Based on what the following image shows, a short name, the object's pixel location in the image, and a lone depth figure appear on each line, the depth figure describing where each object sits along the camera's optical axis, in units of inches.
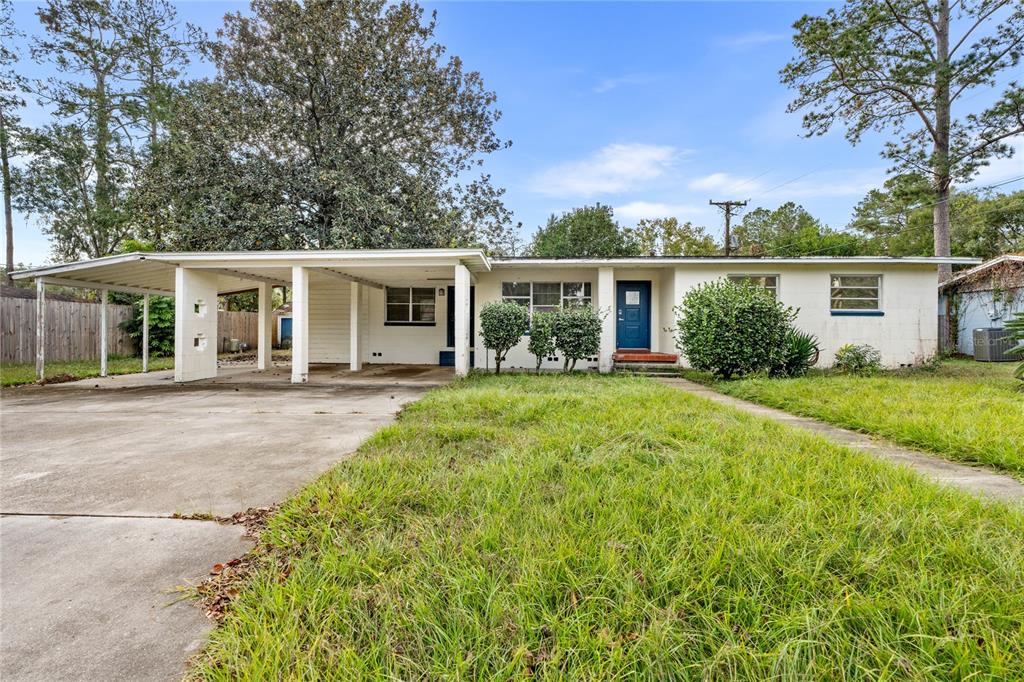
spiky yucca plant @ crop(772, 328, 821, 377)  316.2
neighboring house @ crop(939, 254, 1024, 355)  495.5
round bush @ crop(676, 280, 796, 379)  303.9
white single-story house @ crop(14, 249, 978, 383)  331.3
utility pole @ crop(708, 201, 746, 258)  830.8
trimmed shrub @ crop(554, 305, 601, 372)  354.9
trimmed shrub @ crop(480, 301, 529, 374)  346.3
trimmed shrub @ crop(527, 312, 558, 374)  354.9
